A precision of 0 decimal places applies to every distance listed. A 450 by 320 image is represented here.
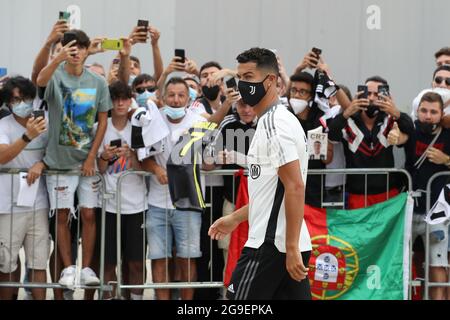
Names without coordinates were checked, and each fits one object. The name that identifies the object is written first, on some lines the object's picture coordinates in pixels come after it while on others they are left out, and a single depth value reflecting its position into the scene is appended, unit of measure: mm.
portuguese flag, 8820
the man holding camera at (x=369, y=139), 9062
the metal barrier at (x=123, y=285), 8867
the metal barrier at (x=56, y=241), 8766
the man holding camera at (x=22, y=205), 8812
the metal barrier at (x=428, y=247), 8898
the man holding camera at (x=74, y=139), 8844
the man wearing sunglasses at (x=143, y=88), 9695
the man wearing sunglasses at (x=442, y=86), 9281
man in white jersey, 6059
